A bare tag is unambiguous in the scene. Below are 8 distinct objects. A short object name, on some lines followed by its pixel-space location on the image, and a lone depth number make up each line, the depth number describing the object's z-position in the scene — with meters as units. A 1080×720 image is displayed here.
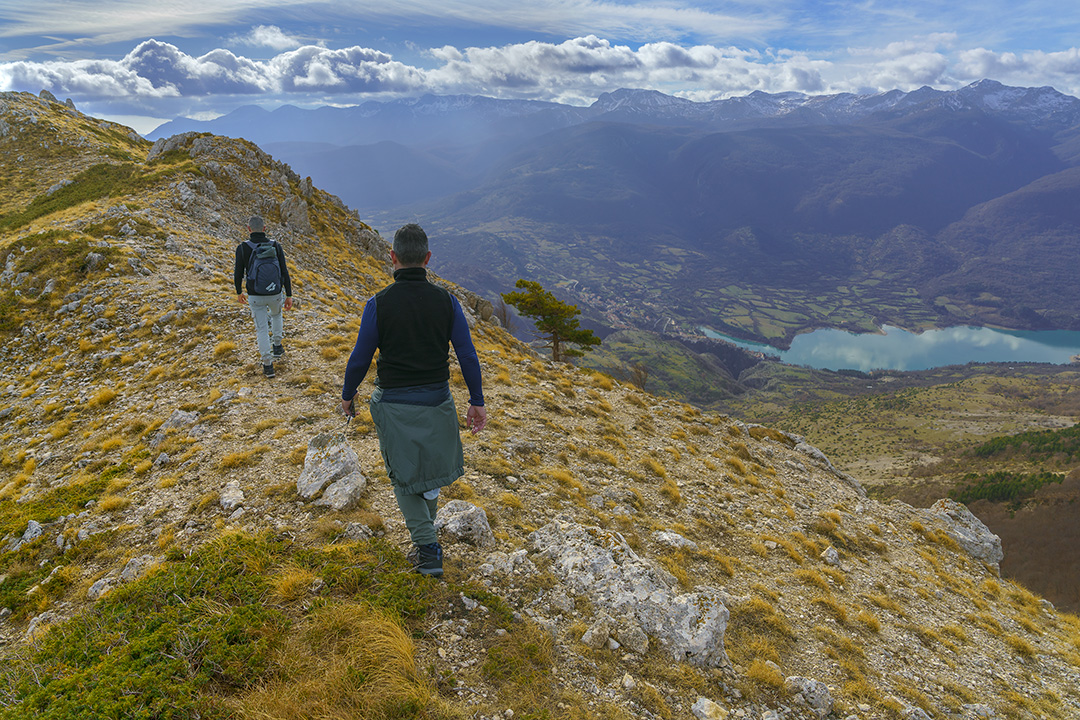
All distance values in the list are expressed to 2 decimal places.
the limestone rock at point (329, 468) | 7.98
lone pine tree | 32.47
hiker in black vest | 5.24
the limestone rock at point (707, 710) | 5.40
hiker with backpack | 12.12
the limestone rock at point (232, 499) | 7.66
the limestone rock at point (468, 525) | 7.31
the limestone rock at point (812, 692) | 6.38
